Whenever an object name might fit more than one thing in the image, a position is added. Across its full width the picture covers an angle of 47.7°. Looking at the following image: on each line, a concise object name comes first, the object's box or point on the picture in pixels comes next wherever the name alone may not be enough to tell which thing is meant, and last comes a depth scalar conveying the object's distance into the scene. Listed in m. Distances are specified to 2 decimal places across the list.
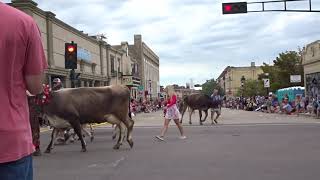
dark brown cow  18.01
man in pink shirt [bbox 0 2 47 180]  1.94
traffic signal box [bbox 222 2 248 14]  16.16
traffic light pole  16.16
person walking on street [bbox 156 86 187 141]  11.23
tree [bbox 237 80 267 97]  66.86
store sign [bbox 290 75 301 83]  35.05
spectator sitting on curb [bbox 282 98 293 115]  25.84
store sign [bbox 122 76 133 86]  41.37
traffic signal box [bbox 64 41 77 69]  14.95
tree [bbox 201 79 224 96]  95.05
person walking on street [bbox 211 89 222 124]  17.71
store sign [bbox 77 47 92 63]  30.83
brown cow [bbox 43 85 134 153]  9.01
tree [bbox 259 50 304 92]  51.47
